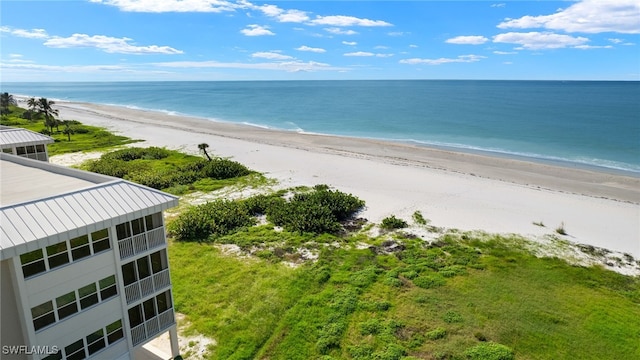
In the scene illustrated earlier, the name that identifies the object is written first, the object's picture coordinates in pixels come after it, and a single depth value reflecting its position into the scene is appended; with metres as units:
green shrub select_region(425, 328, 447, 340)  16.20
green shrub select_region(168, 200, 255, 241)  25.54
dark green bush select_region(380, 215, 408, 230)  27.41
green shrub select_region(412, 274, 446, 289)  20.05
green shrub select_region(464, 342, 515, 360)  15.03
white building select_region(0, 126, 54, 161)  24.03
